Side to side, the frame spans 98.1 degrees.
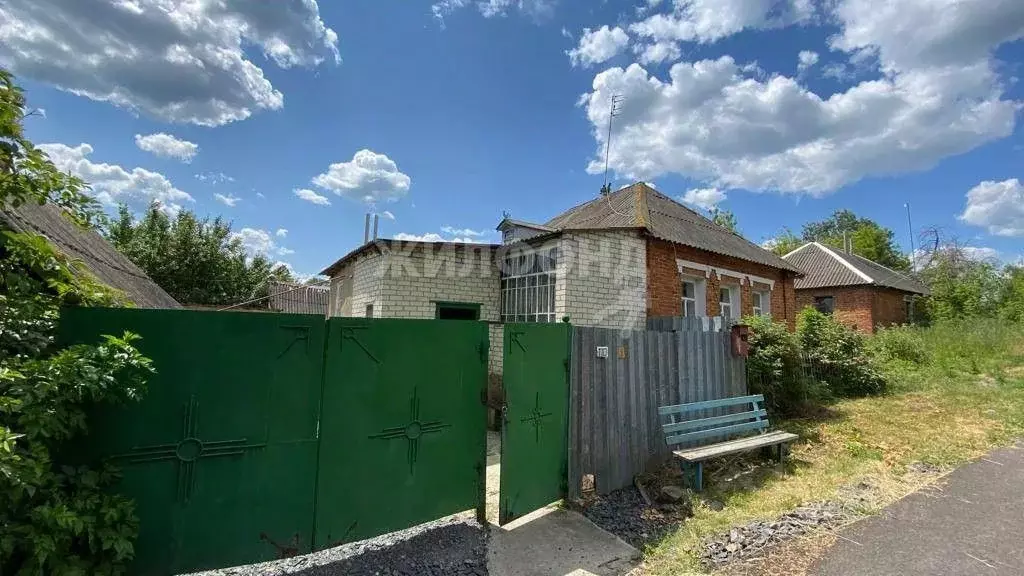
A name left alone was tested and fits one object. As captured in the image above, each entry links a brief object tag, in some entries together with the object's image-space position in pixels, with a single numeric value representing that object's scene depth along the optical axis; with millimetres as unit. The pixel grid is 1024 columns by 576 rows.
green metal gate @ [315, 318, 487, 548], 3557
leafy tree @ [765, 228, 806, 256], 41969
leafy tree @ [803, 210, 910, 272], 40781
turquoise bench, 5426
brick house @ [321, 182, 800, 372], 9219
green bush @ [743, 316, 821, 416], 8625
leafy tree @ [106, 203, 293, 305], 21766
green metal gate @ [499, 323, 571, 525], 4480
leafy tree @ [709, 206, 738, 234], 38688
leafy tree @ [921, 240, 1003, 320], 22703
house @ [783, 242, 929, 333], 22453
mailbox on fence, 7246
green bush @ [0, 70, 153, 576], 2139
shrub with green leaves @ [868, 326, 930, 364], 14594
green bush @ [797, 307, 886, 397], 10852
